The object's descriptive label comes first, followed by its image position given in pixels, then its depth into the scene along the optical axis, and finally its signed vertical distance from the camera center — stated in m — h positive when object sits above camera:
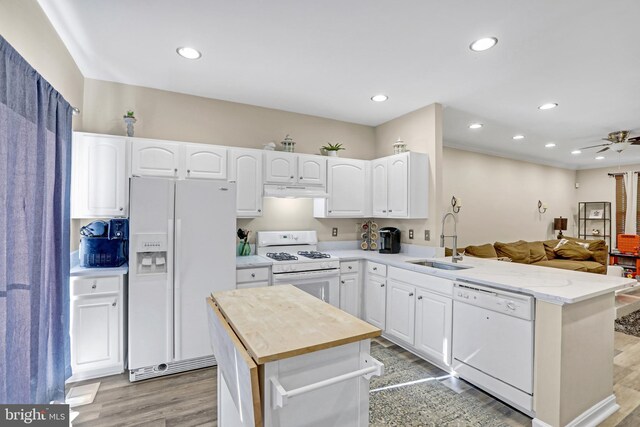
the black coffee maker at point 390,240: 3.99 -0.33
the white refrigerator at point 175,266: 2.63 -0.50
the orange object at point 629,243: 6.80 -0.56
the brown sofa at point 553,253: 5.45 -0.71
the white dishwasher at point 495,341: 2.17 -0.96
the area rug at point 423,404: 2.19 -1.46
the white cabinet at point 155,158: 2.96 +0.53
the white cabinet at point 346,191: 3.97 +0.31
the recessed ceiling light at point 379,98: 3.51 +1.36
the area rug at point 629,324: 3.96 -1.45
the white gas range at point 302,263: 3.29 -0.54
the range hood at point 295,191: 3.52 +0.26
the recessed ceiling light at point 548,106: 3.65 +1.35
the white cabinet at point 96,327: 2.52 -0.98
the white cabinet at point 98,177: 2.76 +0.31
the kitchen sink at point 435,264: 3.30 -0.55
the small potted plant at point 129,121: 3.04 +0.90
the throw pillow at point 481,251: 5.16 -0.59
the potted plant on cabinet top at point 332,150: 4.07 +0.86
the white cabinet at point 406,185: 3.64 +0.36
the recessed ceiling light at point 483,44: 2.32 +1.34
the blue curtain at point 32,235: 1.55 -0.15
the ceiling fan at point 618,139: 4.61 +1.22
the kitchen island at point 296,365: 1.13 -0.61
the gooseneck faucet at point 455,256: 3.34 -0.45
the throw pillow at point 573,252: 6.43 -0.72
